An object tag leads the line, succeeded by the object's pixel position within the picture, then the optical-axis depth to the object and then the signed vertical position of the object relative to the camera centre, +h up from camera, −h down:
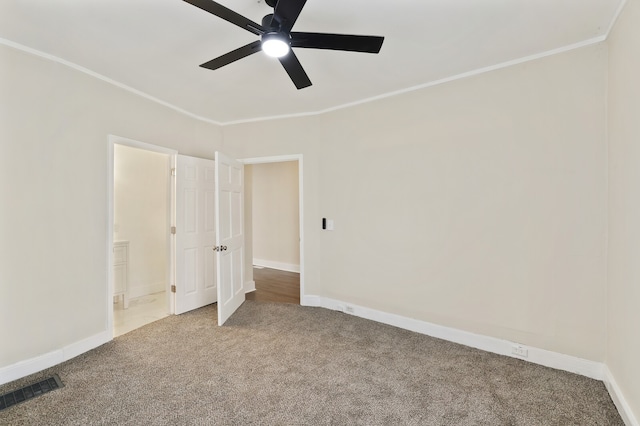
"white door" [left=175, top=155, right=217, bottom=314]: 3.76 -0.27
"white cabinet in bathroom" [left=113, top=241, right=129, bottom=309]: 4.00 -0.76
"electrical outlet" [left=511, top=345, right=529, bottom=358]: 2.59 -1.23
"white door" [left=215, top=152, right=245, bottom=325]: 3.44 -0.27
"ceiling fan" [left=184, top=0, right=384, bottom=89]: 1.57 +1.08
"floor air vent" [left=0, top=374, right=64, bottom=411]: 2.05 -1.30
